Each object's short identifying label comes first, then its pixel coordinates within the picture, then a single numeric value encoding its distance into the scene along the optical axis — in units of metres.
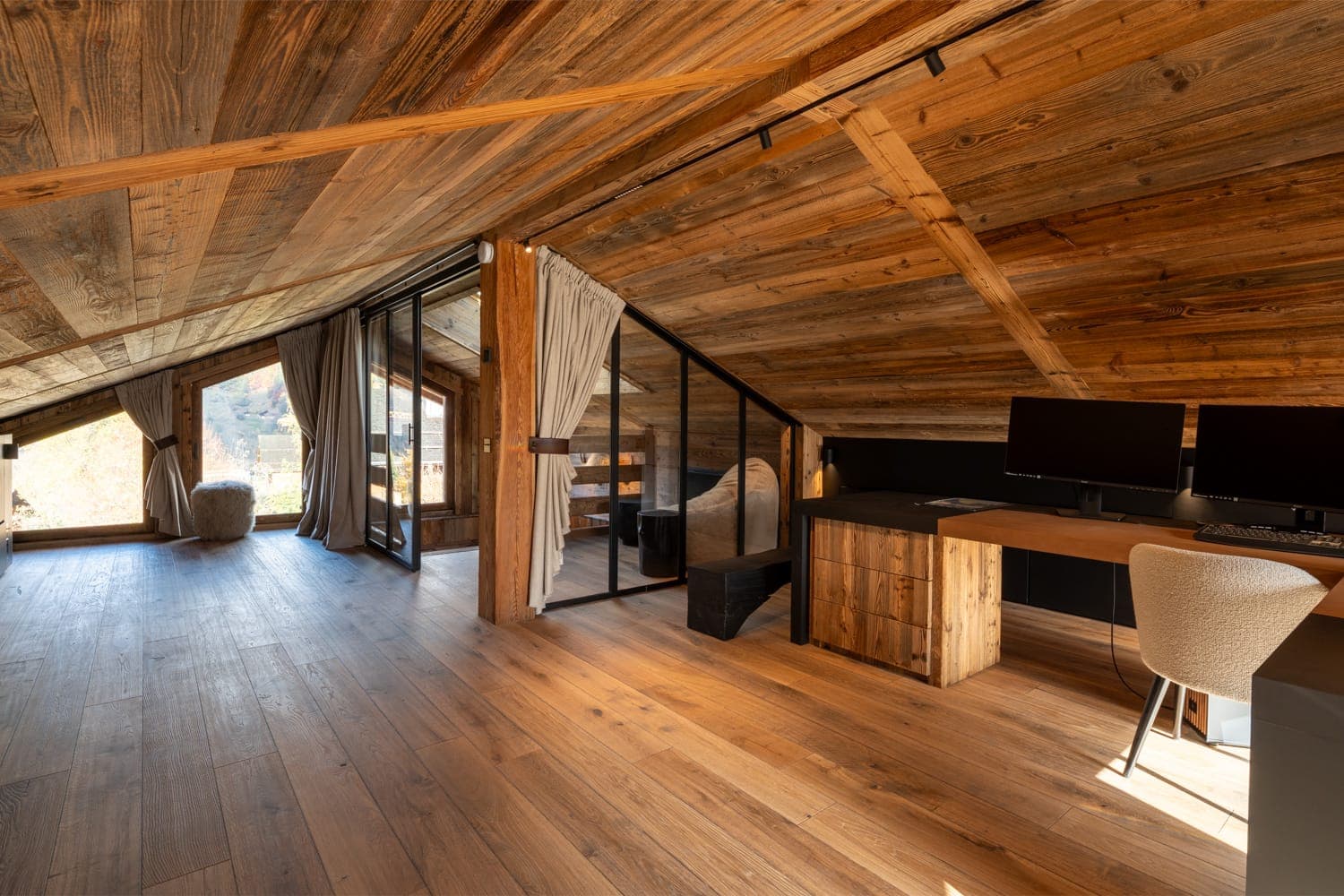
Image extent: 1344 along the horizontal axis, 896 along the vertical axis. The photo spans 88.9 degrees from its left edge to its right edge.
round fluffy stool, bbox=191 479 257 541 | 6.42
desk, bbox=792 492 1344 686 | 2.70
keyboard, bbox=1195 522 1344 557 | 2.17
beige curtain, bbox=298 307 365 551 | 6.16
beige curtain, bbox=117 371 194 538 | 6.40
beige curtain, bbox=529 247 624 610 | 4.03
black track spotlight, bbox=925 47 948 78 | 2.02
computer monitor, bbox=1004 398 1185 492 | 2.84
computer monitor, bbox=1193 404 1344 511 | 2.42
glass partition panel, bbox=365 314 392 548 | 5.81
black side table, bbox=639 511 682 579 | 4.97
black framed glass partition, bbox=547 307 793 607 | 4.61
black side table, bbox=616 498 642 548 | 5.54
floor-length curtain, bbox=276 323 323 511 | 6.79
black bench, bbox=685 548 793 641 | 3.62
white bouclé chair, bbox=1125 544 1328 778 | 1.87
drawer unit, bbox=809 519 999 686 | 3.04
